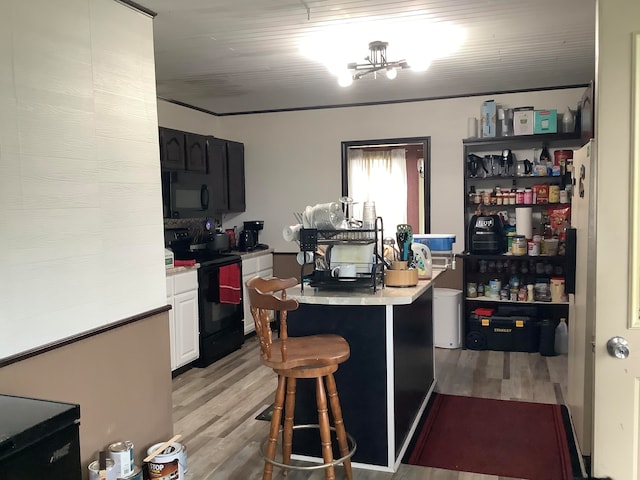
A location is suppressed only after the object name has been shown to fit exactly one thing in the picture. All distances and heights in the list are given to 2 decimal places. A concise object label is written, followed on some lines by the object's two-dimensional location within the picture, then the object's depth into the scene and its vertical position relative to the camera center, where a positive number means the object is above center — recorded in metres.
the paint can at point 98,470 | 2.44 -1.16
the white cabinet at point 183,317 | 4.39 -0.90
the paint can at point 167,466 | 2.71 -1.27
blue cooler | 4.34 -0.33
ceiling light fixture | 3.63 +0.90
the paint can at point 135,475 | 2.55 -1.24
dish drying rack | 2.96 -0.24
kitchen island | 2.88 -0.87
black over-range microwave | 4.89 +0.11
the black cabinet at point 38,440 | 1.43 -0.62
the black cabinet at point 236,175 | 6.05 +0.32
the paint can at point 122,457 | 2.53 -1.14
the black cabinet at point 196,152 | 5.14 +0.50
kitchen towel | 5.02 -0.72
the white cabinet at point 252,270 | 5.58 -0.69
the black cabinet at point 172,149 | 4.74 +0.50
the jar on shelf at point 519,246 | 5.25 -0.45
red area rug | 2.96 -1.42
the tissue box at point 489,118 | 5.32 +0.77
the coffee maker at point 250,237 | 6.00 -0.35
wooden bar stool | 2.52 -0.73
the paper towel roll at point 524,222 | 5.29 -0.23
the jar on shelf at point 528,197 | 5.32 +0.01
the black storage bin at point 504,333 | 5.16 -1.26
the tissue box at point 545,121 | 5.10 +0.70
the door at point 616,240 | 1.72 -0.14
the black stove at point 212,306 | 4.83 -0.90
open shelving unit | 5.25 -0.54
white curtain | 7.07 +0.28
